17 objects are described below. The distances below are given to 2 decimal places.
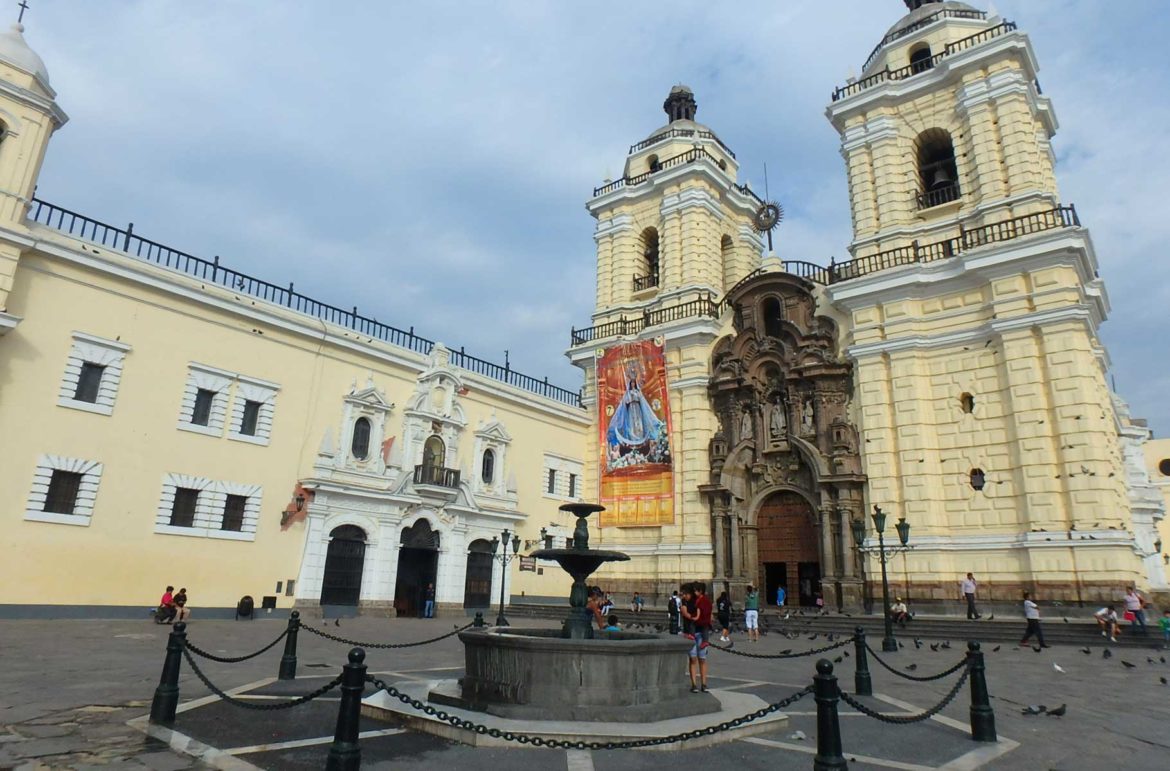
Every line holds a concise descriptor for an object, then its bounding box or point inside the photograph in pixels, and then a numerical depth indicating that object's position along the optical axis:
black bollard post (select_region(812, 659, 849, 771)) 4.78
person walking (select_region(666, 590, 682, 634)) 16.84
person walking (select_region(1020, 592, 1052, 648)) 14.62
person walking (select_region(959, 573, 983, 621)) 18.12
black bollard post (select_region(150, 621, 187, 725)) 6.62
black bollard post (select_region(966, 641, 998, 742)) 6.71
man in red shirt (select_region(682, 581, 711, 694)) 8.58
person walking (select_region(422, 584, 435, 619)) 22.58
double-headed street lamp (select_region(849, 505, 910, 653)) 14.10
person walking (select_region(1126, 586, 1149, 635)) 15.27
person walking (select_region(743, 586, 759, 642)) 17.42
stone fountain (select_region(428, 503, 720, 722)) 6.89
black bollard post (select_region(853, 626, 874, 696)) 9.23
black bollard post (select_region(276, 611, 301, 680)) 9.33
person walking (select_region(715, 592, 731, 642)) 16.88
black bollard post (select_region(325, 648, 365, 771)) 4.97
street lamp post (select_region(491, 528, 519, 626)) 21.78
